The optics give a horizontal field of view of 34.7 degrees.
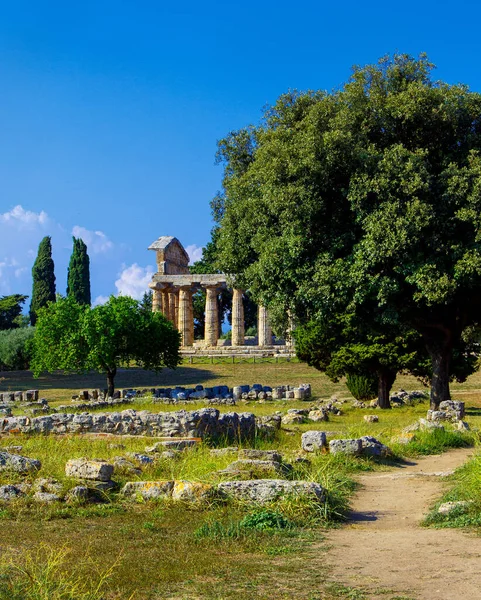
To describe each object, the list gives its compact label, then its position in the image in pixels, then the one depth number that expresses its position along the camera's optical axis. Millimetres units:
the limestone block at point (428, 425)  19872
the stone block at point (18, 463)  12117
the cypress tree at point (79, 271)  73500
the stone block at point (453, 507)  10055
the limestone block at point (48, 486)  11125
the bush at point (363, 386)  33656
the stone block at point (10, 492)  10859
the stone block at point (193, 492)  10617
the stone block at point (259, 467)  12000
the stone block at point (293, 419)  25584
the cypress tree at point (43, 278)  71125
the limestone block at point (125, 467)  12633
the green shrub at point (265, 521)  9281
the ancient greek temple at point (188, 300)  66000
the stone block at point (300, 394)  36875
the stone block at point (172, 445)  15023
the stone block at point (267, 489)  10281
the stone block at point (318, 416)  26359
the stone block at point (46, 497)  10758
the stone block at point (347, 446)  15984
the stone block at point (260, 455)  13516
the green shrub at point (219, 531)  8867
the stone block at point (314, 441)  16453
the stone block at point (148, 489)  10898
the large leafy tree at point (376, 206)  23062
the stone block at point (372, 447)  16250
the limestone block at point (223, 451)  14356
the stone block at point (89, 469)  11492
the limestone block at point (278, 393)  36969
